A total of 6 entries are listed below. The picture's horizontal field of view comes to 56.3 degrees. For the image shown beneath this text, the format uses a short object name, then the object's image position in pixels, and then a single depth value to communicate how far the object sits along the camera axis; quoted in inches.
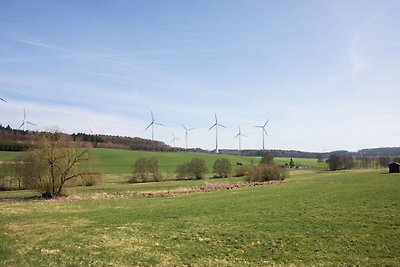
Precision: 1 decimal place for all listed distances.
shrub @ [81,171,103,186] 2245.0
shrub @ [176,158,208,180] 3976.4
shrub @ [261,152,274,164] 3765.3
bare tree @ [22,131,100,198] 2005.4
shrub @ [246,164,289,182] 3046.3
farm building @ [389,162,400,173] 3476.9
